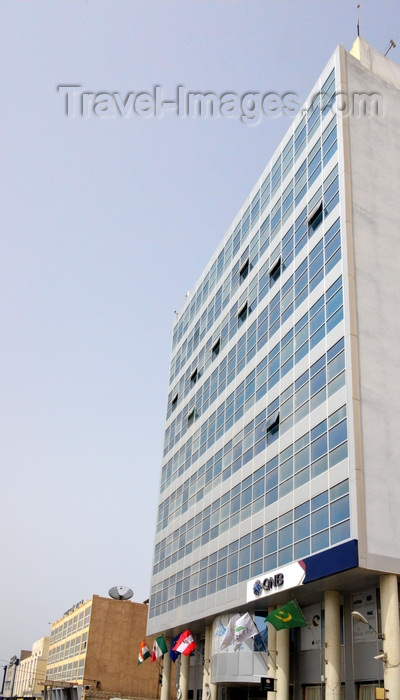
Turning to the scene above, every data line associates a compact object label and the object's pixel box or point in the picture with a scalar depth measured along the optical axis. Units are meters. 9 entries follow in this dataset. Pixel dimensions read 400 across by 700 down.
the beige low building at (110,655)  82.81
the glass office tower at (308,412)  34.06
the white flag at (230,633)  41.97
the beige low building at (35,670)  130.38
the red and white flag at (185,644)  49.75
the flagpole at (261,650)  40.16
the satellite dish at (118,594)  91.30
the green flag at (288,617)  36.34
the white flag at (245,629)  41.09
